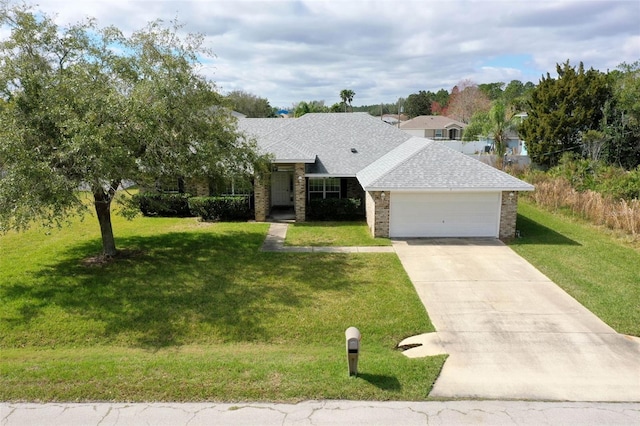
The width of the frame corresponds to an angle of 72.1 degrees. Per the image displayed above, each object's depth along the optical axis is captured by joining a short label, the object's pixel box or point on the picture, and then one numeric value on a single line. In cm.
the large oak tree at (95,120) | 985
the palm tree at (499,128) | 3278
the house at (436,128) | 5666
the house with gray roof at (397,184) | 1638
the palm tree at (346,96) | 7688
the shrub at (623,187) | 1916
